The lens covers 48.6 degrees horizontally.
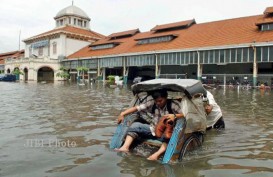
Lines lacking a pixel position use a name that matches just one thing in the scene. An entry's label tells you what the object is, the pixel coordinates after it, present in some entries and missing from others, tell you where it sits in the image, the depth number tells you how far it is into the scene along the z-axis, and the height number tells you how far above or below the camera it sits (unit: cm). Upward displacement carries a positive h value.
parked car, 5975 +59
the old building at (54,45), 6588 +834
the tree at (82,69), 5684 +204
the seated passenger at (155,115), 610 -74
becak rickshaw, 555 -81
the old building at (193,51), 3647 +411
